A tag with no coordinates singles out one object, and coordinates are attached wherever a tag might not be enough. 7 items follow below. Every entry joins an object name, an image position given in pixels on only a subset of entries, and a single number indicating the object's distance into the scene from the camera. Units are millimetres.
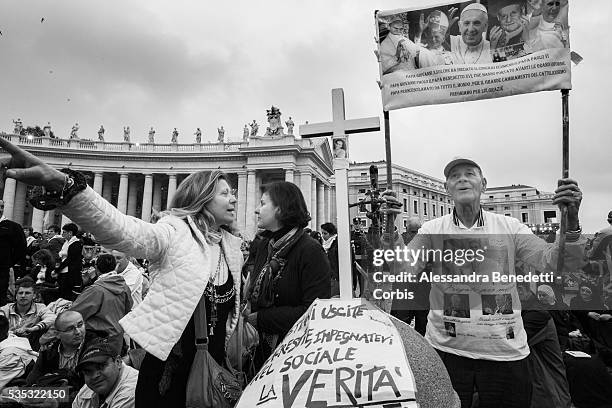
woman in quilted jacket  1492
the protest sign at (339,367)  1422
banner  2516
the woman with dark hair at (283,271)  2463
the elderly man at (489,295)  2291
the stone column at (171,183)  45062
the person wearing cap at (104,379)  3318
